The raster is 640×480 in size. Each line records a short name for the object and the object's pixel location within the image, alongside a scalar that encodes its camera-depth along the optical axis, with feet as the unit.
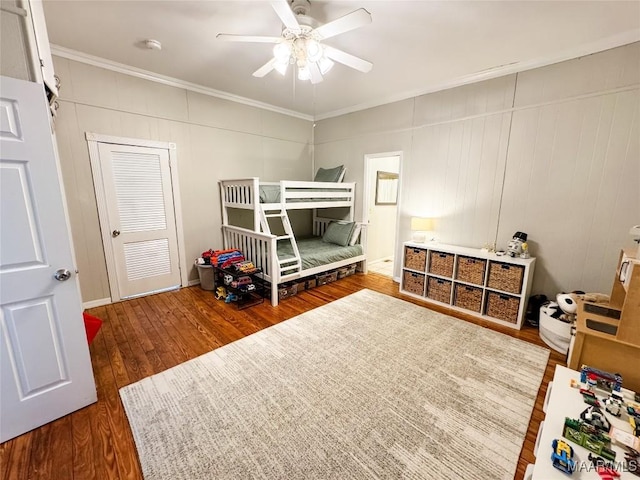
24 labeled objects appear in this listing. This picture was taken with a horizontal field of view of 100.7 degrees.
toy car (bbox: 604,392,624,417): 3.60
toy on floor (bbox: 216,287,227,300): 11.19
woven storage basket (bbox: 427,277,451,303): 10.87
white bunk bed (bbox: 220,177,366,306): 10.74
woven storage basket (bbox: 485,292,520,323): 9.26
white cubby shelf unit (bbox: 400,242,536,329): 9.16
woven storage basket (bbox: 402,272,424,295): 11.68
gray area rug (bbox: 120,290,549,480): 4.59
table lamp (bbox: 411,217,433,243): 11.44
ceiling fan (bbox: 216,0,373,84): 5.37
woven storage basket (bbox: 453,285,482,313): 10.08
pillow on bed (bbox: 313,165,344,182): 14.84
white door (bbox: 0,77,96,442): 4.59
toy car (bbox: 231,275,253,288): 10.49
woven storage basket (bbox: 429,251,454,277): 10.71
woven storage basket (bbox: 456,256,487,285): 9.89
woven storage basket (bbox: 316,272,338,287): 12.90
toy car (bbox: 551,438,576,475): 2.87
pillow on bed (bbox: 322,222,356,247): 14.33
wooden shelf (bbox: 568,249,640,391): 5.01
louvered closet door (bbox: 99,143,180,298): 10.16
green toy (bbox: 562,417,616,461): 3.10
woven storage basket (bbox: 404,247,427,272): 11.41
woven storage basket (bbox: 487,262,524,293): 9.08
